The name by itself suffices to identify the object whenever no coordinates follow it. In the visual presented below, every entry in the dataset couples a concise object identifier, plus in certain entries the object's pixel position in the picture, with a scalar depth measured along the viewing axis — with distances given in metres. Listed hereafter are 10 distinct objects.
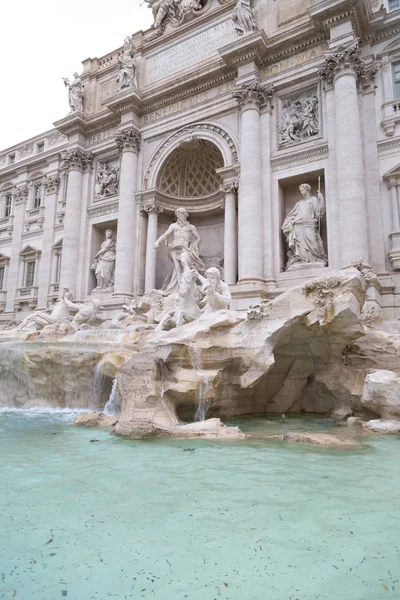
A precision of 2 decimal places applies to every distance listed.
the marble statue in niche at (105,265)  17.67
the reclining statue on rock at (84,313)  13.21
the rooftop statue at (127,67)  17.41
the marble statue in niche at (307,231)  12.97
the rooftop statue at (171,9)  17.01
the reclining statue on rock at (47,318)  13.62
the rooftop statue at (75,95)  19.19
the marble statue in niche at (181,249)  14.96
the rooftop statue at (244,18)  14.58
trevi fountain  2.47
